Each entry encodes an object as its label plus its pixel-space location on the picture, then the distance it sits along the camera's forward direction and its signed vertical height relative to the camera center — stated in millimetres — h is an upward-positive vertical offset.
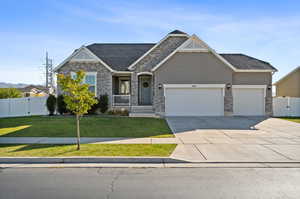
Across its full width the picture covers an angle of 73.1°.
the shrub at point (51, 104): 17234 -564
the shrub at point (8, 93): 22141 +493
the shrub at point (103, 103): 17312 -480
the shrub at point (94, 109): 17070 -990
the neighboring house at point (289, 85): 21759 +1435
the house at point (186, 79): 16750 +1527
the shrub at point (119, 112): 17062 -1236
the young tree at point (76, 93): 7152 +155
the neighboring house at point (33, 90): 40981 +1653
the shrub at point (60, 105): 17097 -644
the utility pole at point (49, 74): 52062 +6119
